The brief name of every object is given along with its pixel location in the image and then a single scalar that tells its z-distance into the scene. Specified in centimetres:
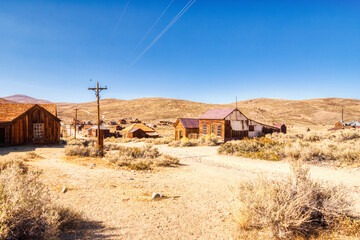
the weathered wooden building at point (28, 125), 1574
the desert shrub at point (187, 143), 2071
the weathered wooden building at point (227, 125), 2283
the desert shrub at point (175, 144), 2116
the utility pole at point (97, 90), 1355
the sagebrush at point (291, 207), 334
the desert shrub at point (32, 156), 992
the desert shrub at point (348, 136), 1714
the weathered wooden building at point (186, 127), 2572
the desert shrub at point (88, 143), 1574
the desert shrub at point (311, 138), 1883
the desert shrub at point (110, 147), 1557
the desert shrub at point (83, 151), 1148
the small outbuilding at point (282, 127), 3187
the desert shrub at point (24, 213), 267
